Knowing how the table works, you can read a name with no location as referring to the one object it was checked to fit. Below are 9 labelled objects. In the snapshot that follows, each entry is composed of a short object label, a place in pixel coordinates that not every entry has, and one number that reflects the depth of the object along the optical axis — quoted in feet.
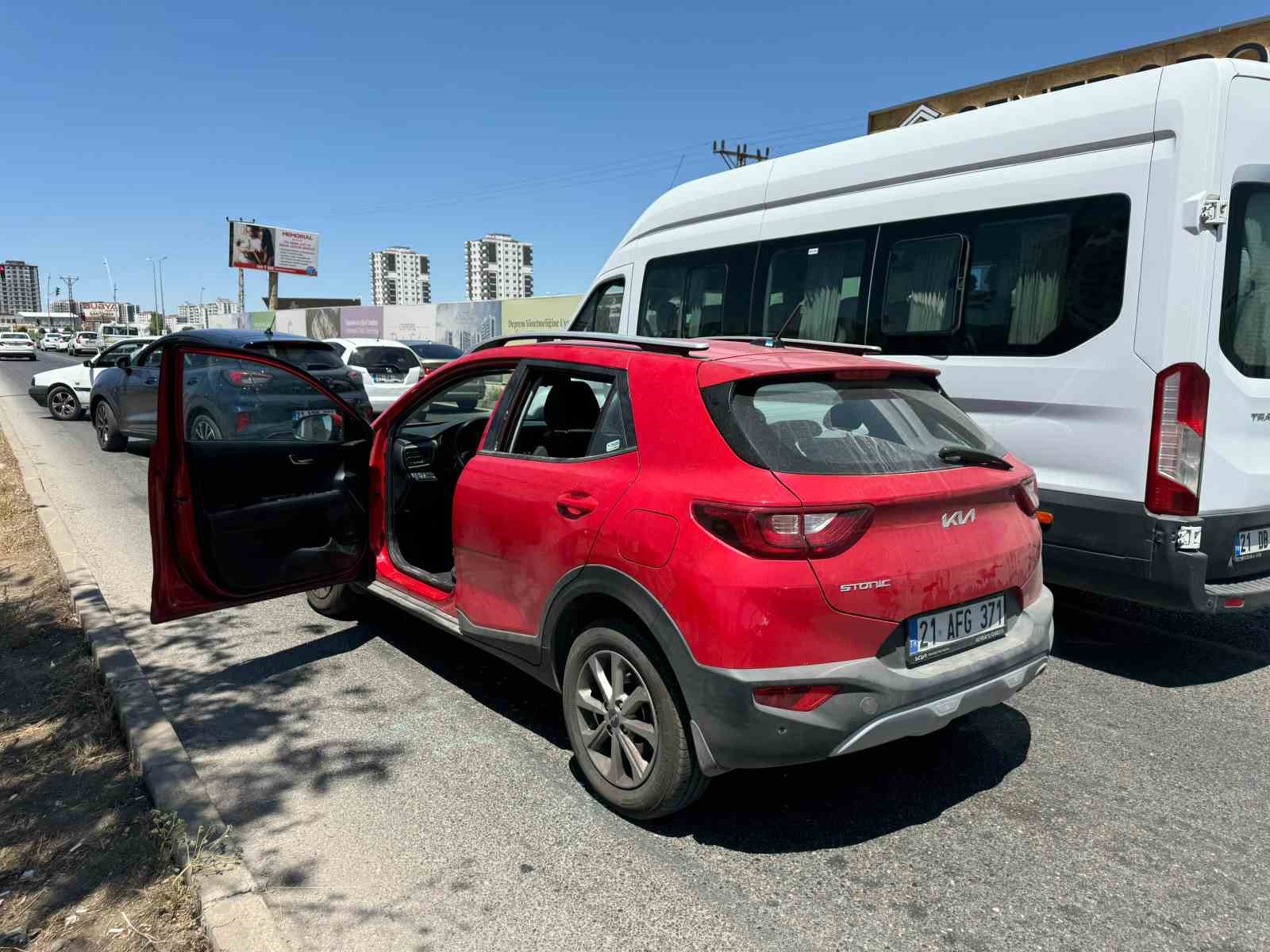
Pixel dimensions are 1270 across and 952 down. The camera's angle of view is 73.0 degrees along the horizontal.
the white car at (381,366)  46.34
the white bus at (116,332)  175.52
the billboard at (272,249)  176.04
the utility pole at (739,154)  124.36
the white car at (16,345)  153.89
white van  13.46
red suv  8.63
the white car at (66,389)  56.29
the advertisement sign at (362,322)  116.88
